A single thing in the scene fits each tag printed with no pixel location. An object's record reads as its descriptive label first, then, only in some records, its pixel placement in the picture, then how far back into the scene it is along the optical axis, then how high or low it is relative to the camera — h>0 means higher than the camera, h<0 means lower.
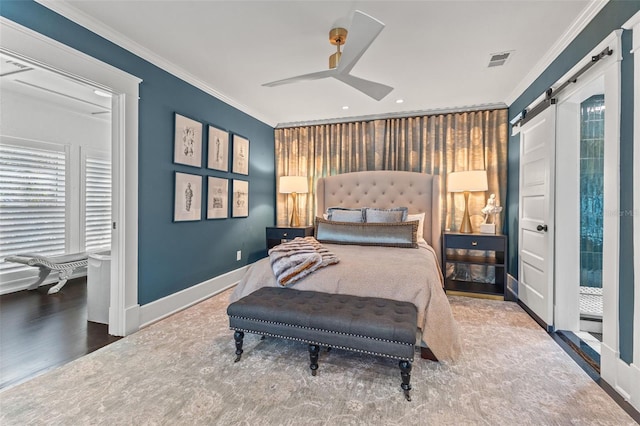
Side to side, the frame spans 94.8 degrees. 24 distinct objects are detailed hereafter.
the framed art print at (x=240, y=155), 4.12 +0.83
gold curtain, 4.16 +0.99
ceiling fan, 1.79 +1.14
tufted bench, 1.77 -0.71
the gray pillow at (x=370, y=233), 3.43 -0.24
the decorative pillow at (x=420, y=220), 4.00 -0.09
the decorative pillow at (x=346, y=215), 4.08 -0.03
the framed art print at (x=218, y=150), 3.65 +0.80
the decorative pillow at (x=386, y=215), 3.92 -0.02
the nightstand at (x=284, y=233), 4.52 -0.32
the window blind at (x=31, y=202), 3.89 +0.11
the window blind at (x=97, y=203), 4.70 +0.12
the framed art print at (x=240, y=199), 4.15 +0.19
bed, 2.11 -0.54
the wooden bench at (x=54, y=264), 3.68 -0.70
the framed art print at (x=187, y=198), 3.18 +0.15
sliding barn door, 2.69 +0.01
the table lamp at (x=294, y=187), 4.78 +0.41
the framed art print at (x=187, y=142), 3.15 +0.78
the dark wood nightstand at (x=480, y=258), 3.62 -0.59
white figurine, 3.79 +0.07
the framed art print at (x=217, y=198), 3.66 +0.18
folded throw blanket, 2.48 -0.43
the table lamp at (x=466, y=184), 3.83 +0.40
